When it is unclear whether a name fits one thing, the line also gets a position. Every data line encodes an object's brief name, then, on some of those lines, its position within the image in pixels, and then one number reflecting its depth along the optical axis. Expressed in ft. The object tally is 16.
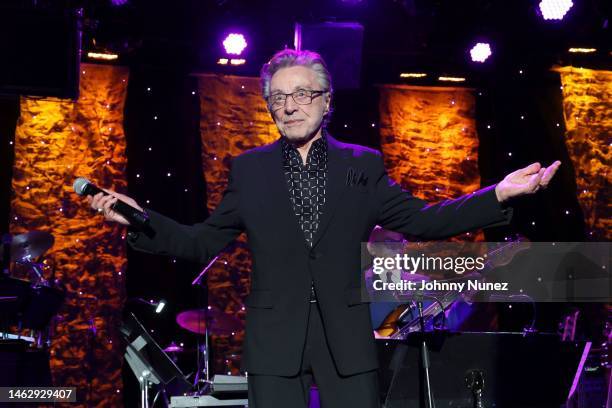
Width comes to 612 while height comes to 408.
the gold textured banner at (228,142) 25.88
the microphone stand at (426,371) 12.21
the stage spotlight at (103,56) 25.23
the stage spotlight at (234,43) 24.68
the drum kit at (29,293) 20.68
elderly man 7.52
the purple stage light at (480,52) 25.67
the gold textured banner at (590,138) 28.07
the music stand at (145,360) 17.87
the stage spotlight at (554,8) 24.56
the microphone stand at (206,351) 20.78
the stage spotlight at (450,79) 27.27
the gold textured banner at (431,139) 27.48
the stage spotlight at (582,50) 27.07
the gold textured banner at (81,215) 24.89
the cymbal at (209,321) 21.01
